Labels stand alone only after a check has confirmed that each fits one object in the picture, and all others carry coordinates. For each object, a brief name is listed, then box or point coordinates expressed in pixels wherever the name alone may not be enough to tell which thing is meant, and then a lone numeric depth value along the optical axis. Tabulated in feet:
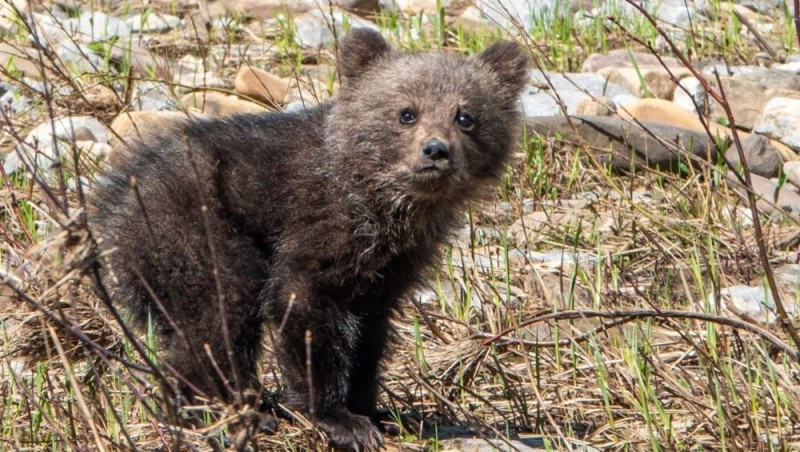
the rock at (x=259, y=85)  58.39
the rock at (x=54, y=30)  64.36
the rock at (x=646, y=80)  63.46
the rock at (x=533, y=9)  71.19
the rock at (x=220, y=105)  57.06
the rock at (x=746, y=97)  61.16
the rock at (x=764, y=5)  79.33
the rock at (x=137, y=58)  59.72
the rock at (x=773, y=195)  50.29
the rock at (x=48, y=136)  51.29
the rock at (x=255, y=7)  73.87
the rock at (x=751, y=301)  40.04
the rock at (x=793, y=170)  54.89
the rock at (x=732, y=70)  65.67
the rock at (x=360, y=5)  76.74
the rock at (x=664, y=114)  58.85
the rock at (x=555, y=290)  42.57
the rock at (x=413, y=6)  76.84
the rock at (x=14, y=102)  56.65
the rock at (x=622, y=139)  53.67
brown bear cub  33.94
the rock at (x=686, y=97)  61.05
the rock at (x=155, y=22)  69.46
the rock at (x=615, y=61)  66.90
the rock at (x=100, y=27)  65.92
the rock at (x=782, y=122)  58.65
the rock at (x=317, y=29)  69.36
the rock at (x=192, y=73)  62.18
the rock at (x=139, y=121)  50.52
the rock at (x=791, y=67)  66.51
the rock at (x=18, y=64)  59.72
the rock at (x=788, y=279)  43.24
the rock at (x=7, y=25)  66.18
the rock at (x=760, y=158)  55.06
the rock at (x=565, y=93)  60.59
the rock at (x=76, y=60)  60.03
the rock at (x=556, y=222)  49.34
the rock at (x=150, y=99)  57.21
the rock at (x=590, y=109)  58.80
